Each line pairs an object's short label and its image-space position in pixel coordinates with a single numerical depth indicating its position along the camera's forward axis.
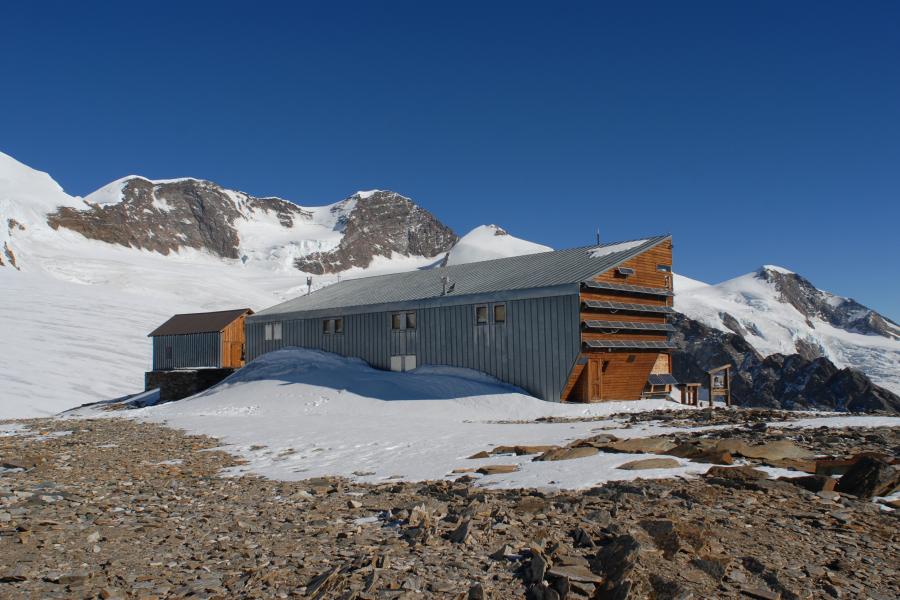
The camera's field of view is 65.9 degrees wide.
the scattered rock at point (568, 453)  11.94
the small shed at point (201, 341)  48.59
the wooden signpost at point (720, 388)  29.98
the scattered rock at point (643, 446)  12.06
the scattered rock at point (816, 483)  8.80
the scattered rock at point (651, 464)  10.57
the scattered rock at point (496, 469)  11.10
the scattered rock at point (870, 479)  8.59
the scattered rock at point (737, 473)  9.38
